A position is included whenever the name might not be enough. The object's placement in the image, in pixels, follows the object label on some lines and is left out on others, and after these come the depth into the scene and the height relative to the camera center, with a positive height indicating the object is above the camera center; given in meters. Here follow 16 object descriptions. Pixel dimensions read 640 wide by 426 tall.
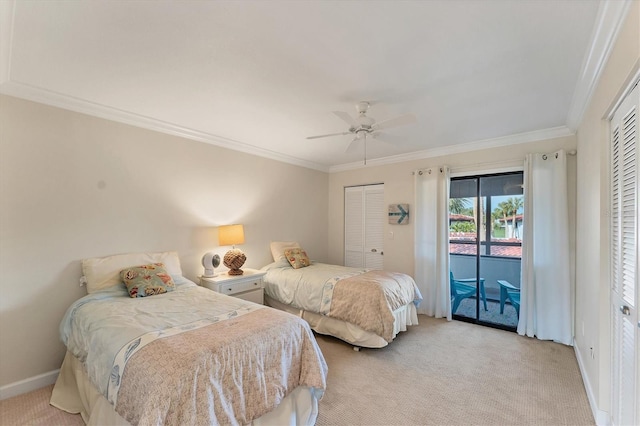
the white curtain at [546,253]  3.32 -0.44
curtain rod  3.73 +0.70
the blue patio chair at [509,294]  3.83 -1.08
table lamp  3.68 -0.40
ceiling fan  2.46 +0.86
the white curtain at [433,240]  4.19 -0.37
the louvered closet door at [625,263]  1.46 -0.26
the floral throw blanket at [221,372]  1.40 -0.90
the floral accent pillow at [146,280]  2.61 -0.65
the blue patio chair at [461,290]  4.12 -1.10
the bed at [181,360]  1.45 -0.87
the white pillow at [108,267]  2.62 -0.53
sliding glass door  3.88 -0.45
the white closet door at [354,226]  5.24 -0.23
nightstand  3.34 -0.87
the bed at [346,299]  3.05 -1.01
